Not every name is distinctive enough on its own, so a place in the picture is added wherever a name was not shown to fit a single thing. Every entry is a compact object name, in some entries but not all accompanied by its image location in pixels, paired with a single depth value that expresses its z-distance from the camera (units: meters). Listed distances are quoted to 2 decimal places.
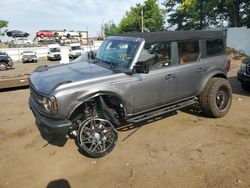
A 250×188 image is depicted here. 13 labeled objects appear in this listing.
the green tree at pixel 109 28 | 46.27
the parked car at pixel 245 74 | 5.65
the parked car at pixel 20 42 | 31.45
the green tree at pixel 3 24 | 40.82
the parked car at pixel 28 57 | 21.98
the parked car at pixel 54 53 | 22.28
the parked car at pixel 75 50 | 22.09
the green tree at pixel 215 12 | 18.88
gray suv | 2.99
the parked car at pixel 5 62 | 14.85
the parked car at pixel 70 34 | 37.00
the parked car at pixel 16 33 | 35.05
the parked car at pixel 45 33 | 37.13
